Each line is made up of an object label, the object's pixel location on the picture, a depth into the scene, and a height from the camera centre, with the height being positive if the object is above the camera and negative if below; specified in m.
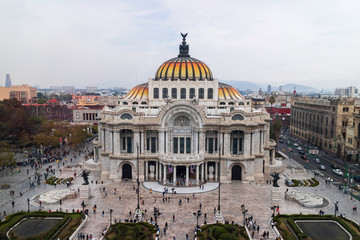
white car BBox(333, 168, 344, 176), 67.26 -16.83
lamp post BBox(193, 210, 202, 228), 43.64 -17.17
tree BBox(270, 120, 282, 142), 88.31 -10.26
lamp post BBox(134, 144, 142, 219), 43.56 -16.87
